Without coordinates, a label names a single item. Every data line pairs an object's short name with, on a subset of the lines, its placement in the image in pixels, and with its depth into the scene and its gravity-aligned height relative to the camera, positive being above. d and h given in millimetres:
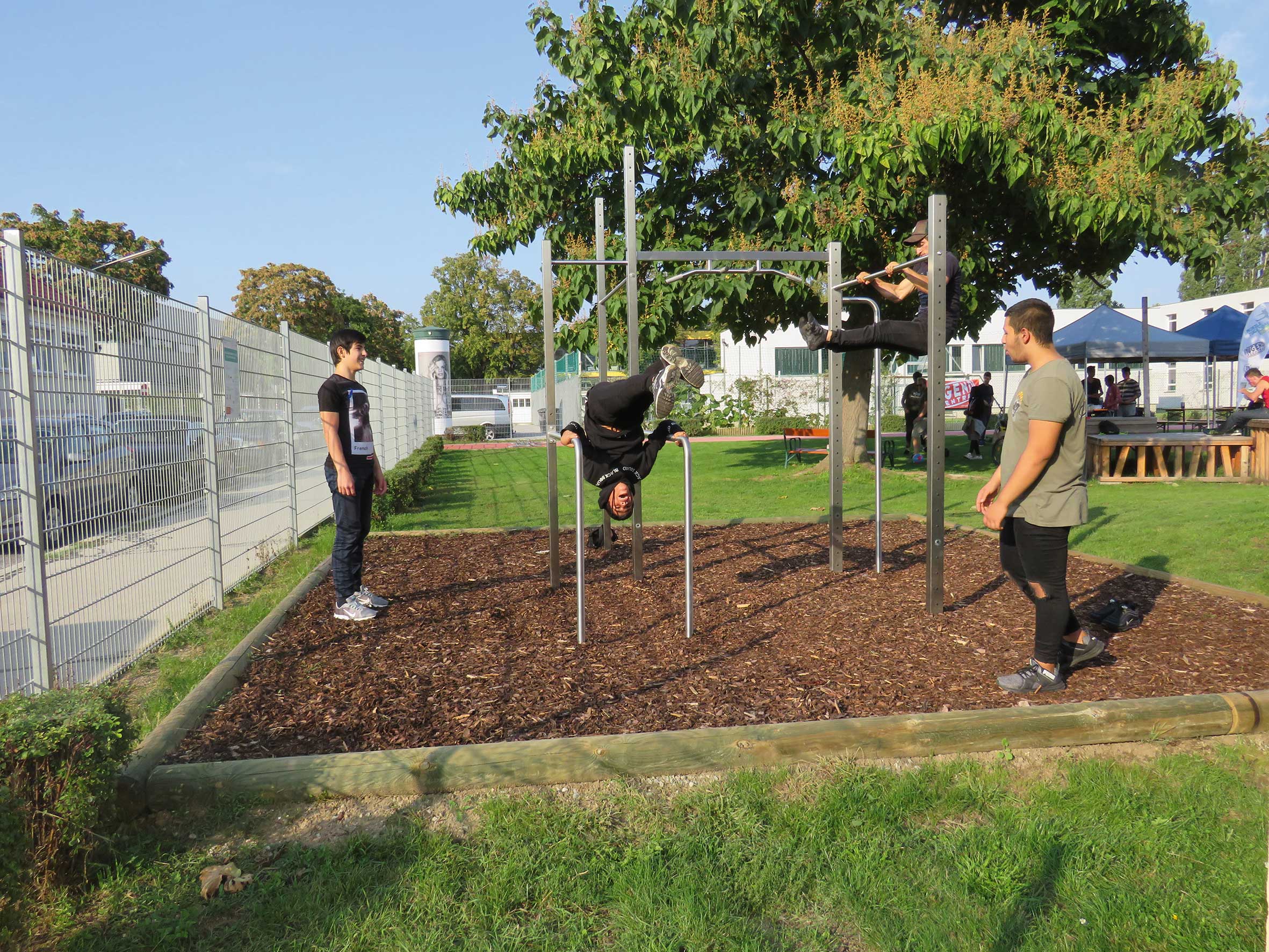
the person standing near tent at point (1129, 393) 20172 +588
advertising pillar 34250 +2390
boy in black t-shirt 5547 -246
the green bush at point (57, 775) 2557 -1041
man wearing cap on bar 5578 +579
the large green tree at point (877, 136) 10500 +3680
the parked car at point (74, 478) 3766 -238
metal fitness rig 5184 +521
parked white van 33812 +465
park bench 15659 -457
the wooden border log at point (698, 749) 3139 -1241
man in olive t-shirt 3891 -278
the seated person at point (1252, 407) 14227 +171
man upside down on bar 4926 -35
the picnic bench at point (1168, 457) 12734 -585
